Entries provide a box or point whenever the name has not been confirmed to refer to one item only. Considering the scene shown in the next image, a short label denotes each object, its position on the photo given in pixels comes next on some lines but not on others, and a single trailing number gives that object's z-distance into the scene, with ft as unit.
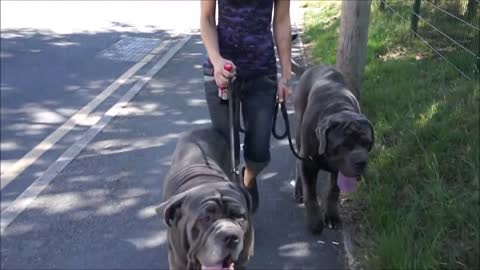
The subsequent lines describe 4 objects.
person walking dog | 13.29
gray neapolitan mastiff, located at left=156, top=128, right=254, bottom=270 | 9.93
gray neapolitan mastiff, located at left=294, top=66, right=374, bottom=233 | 14.58
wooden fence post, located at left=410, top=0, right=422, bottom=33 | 27.37
